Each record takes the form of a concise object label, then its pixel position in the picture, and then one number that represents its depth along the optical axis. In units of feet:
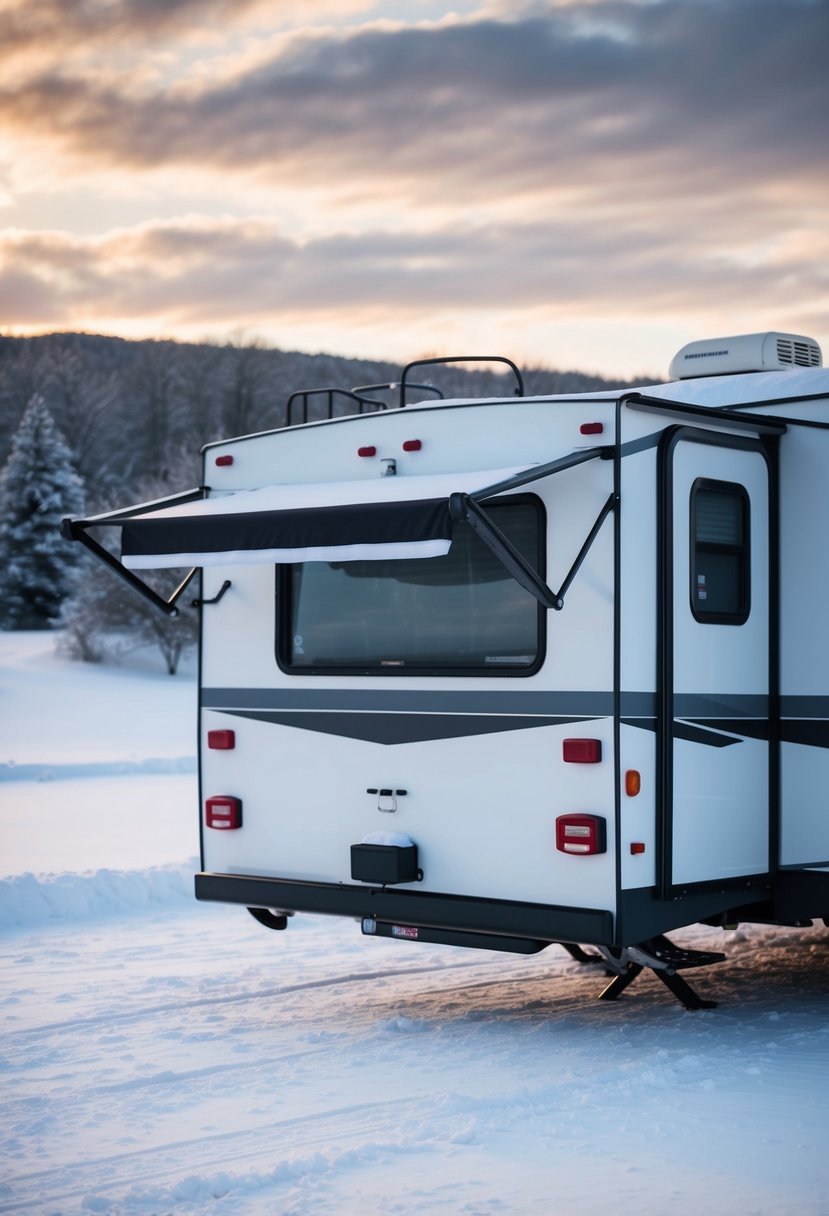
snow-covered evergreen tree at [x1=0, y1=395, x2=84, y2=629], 142.82
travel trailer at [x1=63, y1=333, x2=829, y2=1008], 20.61
